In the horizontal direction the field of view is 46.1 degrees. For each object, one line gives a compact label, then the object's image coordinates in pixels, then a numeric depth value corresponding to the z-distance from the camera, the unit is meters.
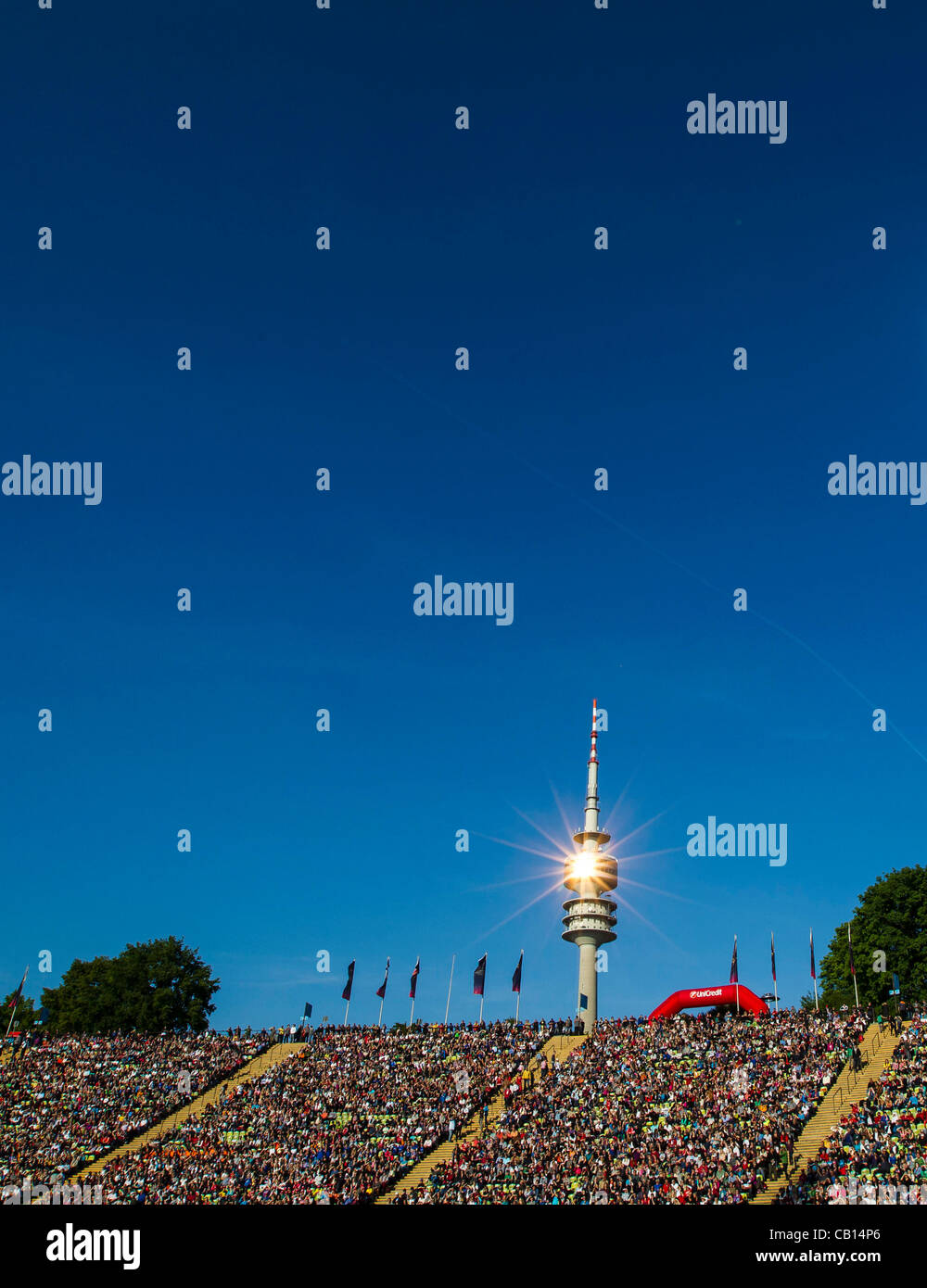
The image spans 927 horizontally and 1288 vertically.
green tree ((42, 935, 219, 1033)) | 100.69
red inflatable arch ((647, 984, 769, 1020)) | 68.69
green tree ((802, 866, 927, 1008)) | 78.12
